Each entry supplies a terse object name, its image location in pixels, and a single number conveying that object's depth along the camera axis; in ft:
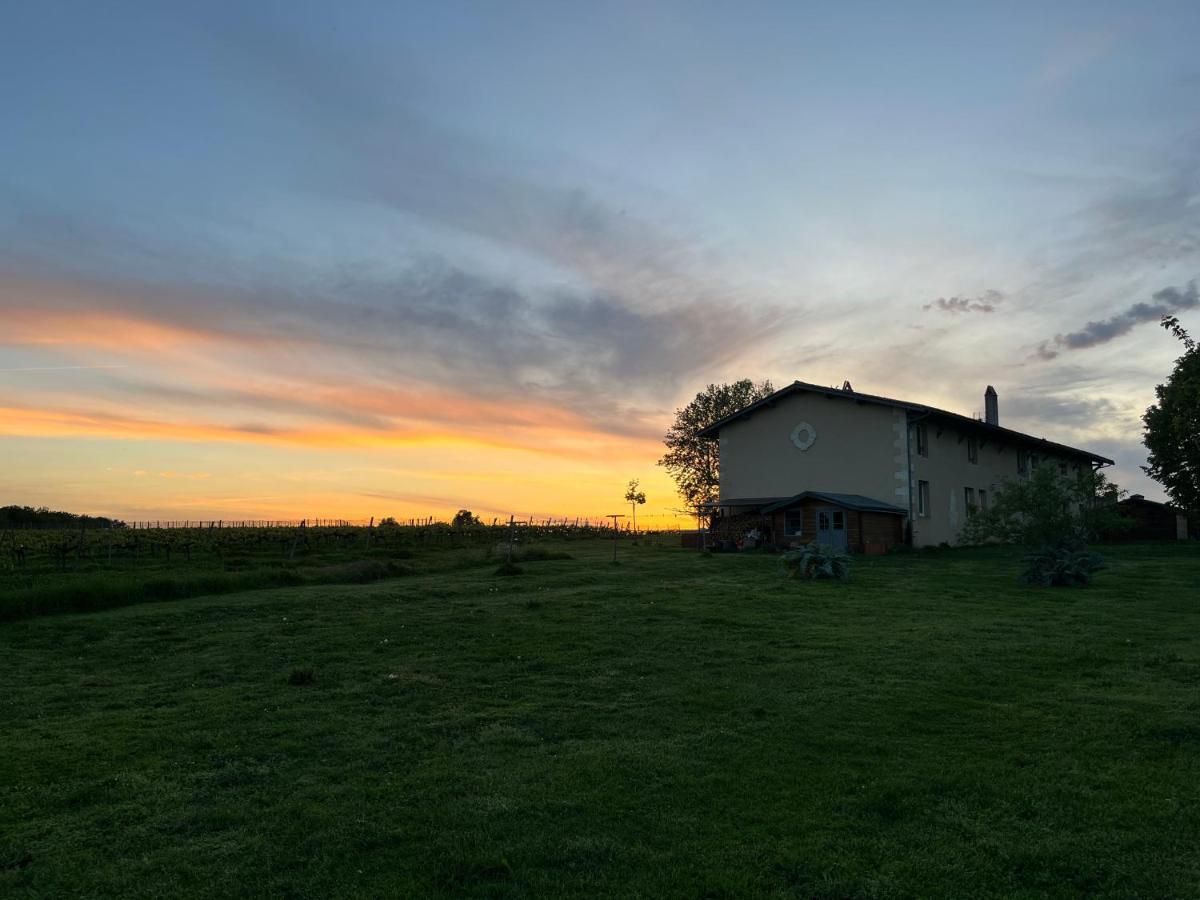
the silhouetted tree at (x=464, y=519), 256.93
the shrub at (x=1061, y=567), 80.18
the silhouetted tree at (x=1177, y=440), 108.37
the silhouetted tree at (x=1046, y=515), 93.20
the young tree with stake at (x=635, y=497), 292.92
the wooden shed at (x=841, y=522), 122.72
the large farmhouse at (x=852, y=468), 126.82
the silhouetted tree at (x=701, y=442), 234.99
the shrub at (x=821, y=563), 83.71
